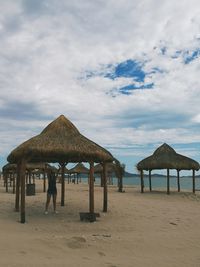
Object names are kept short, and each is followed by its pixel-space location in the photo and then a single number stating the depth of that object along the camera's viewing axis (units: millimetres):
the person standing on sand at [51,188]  7288
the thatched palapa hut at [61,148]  6596
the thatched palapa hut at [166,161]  13400
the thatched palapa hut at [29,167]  13264
